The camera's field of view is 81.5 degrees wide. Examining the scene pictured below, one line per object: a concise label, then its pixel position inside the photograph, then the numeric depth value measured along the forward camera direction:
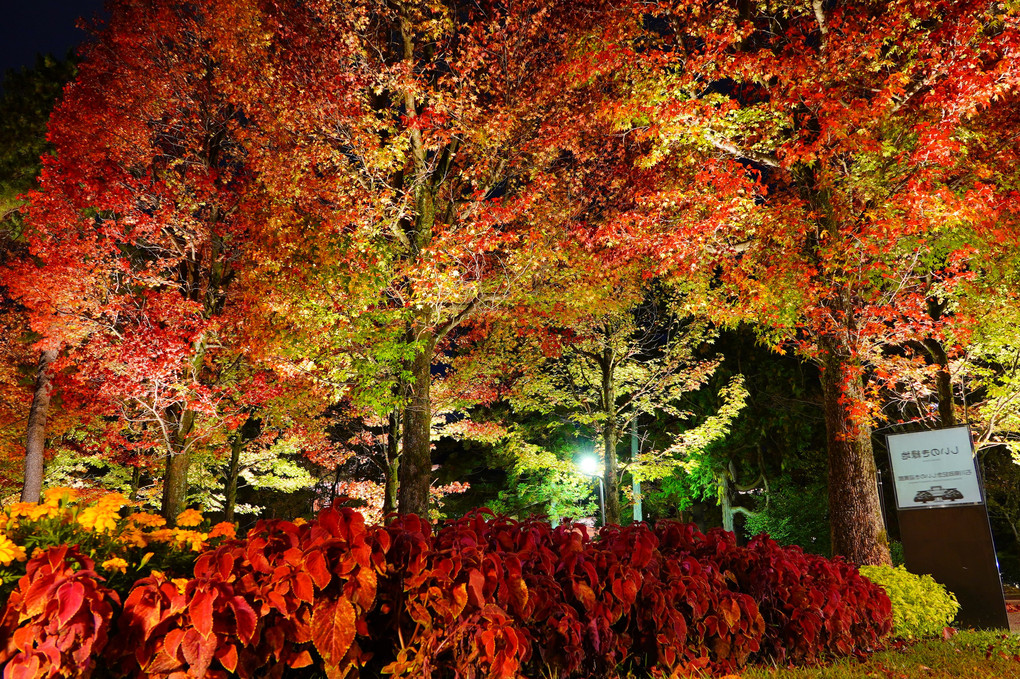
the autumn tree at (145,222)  12.39
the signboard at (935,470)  8.52
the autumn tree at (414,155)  10.59
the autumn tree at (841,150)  8.23
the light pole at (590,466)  18.28
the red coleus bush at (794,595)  4.11
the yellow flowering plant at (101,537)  3.03
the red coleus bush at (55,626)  2.08
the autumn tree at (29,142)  15.07
